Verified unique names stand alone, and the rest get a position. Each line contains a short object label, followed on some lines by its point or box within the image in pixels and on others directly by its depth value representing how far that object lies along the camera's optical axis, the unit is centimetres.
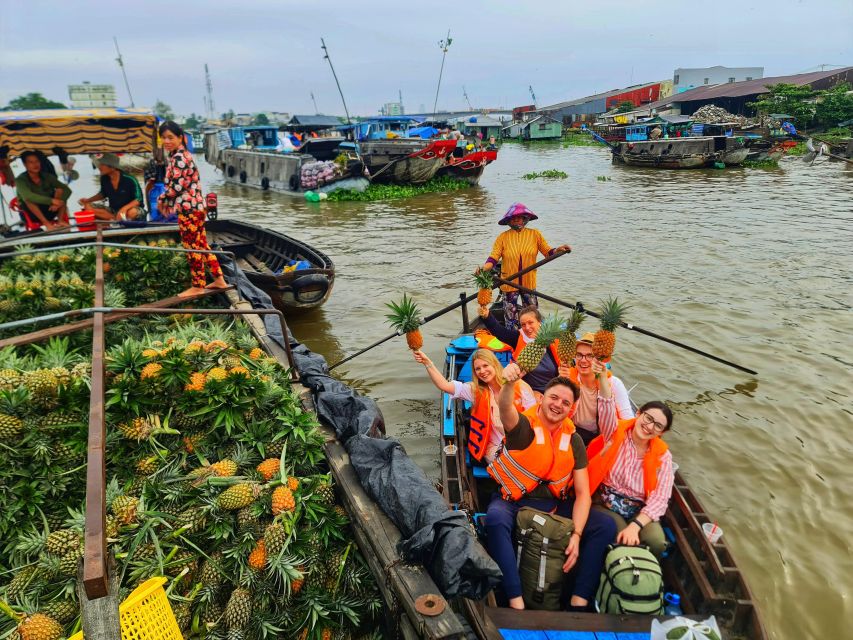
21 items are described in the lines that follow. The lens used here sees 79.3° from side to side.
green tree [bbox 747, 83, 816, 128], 3722
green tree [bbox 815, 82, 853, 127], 3516
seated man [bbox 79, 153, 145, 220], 951
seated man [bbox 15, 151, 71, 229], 879
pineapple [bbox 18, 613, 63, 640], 259
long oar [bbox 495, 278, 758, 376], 626
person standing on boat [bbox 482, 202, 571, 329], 671
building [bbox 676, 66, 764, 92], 7438
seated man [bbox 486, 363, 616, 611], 348
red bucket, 834
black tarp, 273
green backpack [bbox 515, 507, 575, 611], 335
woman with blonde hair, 403
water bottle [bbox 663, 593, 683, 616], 332
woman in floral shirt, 574
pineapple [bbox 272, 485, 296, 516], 328
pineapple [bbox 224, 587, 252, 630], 286
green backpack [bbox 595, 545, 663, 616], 307
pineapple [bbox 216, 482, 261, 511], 328
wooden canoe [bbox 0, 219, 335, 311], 786
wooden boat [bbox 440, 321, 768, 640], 298
